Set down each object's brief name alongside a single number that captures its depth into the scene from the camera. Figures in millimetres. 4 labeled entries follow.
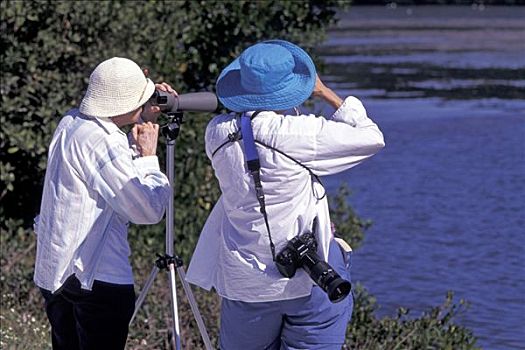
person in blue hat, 8812
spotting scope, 9882
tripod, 10359
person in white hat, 9320
